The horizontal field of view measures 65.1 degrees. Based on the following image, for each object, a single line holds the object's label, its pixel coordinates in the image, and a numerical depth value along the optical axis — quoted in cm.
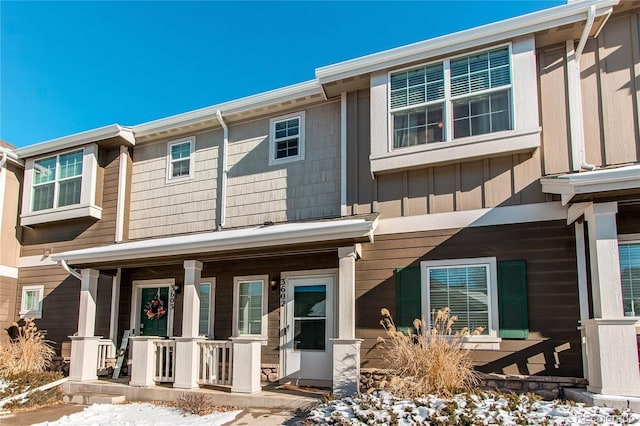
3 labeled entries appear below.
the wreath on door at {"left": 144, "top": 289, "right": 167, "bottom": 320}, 995
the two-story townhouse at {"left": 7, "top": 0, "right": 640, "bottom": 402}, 646
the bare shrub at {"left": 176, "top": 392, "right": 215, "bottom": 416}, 702
